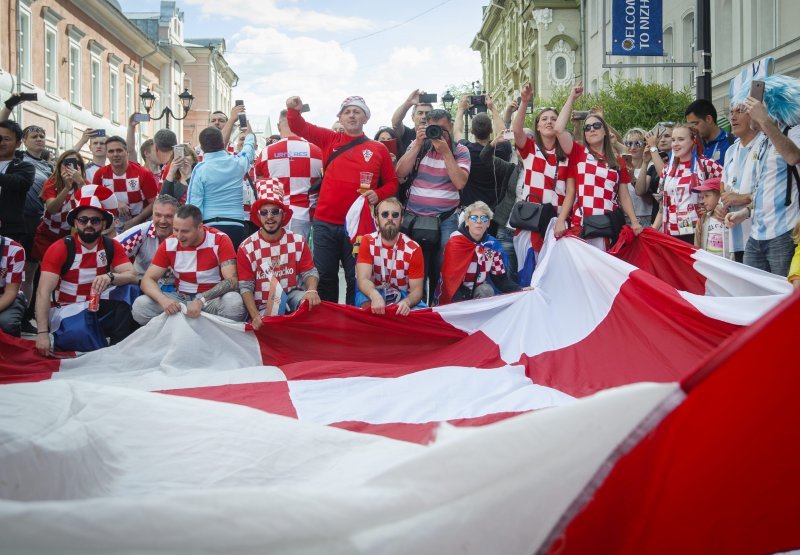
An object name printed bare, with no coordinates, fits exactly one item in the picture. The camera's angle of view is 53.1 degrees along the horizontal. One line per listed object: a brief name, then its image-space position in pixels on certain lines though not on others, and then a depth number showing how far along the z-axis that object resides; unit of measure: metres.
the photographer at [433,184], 6.57
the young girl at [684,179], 6.55
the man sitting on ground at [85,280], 5.69
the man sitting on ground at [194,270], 5.79
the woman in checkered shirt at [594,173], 6.19
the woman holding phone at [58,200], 7.00
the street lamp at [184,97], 18.59
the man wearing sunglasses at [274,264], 5.99
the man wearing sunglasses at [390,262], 6.03
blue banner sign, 11.68
